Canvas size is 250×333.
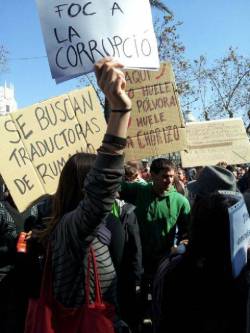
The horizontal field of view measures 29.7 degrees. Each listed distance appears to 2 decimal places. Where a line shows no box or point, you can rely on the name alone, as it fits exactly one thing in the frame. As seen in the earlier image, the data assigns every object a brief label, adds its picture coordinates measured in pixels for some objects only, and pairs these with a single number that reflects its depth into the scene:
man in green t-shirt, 3.89
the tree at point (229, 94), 27.61
